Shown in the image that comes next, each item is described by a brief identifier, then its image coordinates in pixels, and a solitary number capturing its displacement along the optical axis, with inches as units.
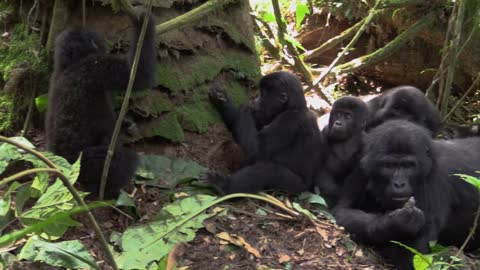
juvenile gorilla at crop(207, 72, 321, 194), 212.2
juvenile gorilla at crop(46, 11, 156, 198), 189.8
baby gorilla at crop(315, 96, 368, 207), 234.5
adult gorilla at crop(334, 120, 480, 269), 193.3
